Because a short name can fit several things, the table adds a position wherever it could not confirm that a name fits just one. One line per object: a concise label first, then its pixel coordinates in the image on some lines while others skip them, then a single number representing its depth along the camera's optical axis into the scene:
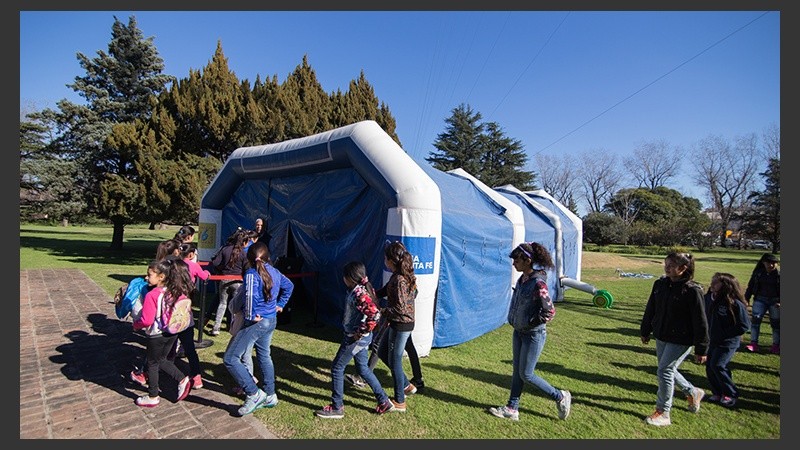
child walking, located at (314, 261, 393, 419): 3.68
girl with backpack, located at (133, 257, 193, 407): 3.71
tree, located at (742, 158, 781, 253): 34.25
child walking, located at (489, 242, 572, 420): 3.61
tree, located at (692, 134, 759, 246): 41.09
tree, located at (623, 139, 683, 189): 48.38
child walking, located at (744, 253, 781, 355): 6.28
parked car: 41.91
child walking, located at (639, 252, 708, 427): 3.59
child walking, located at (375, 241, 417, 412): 3.88
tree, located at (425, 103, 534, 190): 38.44
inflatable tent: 5.59
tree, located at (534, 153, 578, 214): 49.93
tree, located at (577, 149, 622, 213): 49.22
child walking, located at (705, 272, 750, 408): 4.40
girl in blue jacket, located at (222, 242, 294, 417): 3.67
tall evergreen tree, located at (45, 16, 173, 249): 17.83
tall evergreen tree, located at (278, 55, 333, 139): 17.97
